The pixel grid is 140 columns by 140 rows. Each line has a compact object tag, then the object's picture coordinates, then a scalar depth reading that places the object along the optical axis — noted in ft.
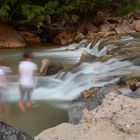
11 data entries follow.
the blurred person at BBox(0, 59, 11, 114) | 14.57
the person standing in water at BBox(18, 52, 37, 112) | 14.30
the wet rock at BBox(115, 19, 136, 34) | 41.87
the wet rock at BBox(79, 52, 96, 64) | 24.90
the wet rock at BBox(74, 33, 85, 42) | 39.14
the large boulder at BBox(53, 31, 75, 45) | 39.46
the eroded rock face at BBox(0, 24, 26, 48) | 36.81
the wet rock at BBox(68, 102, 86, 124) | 12.79
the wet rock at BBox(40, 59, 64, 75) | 22.63
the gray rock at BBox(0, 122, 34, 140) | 9.34
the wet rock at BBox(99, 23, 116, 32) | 42.13
